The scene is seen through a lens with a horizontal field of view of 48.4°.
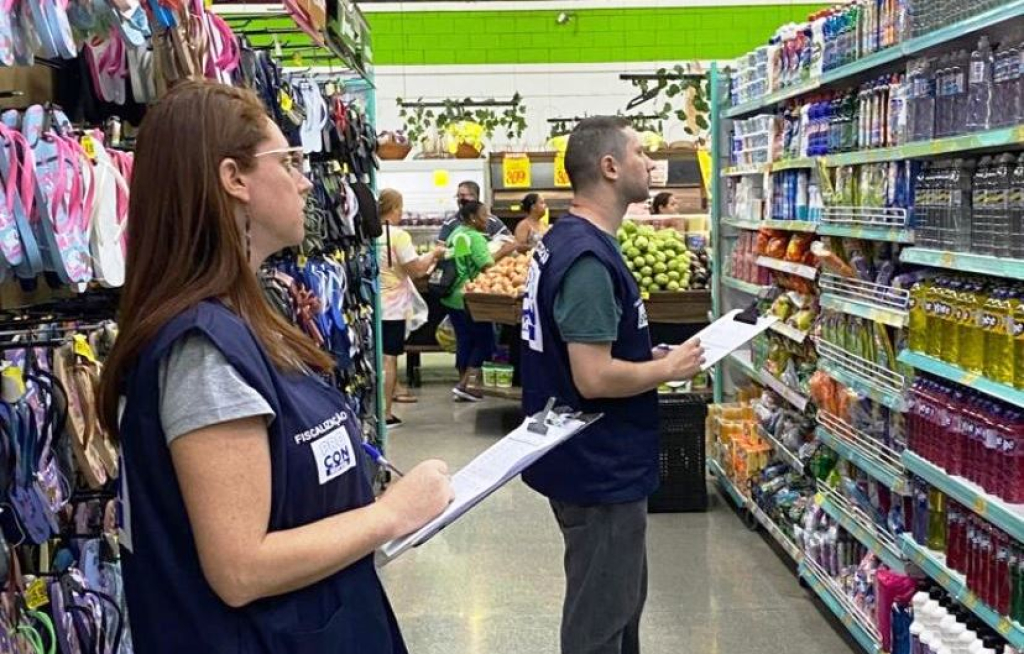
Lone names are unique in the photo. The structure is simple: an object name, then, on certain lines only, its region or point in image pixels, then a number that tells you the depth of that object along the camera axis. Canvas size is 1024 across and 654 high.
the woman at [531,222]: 10.42
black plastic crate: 6.12
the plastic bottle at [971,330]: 3.03
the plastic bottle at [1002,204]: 2.93
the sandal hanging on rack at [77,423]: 2.14
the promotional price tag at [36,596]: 2.10
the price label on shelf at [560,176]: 11.85
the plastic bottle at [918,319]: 3.41
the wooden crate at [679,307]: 7.58
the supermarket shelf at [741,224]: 5.79
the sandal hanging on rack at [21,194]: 1.94
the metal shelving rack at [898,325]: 2.89
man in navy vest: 2.93
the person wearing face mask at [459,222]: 9.93
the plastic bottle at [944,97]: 3.25
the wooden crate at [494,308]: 8.45
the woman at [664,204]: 10.61
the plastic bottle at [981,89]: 3.01
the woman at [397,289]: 8.56
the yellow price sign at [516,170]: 12.31
